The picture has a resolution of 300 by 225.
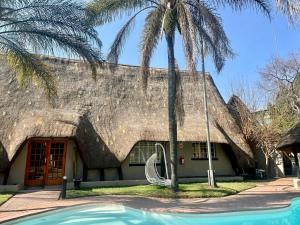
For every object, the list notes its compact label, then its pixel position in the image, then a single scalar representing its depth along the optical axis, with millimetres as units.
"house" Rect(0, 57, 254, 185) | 16219
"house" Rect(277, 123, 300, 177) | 15917
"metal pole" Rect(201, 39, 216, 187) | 15375
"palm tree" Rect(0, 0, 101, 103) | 11602
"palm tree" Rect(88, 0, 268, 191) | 13219
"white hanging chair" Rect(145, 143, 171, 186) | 14469
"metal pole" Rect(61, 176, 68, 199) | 12288
